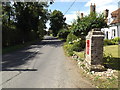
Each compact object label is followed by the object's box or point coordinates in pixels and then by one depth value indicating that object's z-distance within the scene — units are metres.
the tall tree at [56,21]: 43.73
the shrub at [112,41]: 14.13
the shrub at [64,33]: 29.22
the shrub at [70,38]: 14.65
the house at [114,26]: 15.78
